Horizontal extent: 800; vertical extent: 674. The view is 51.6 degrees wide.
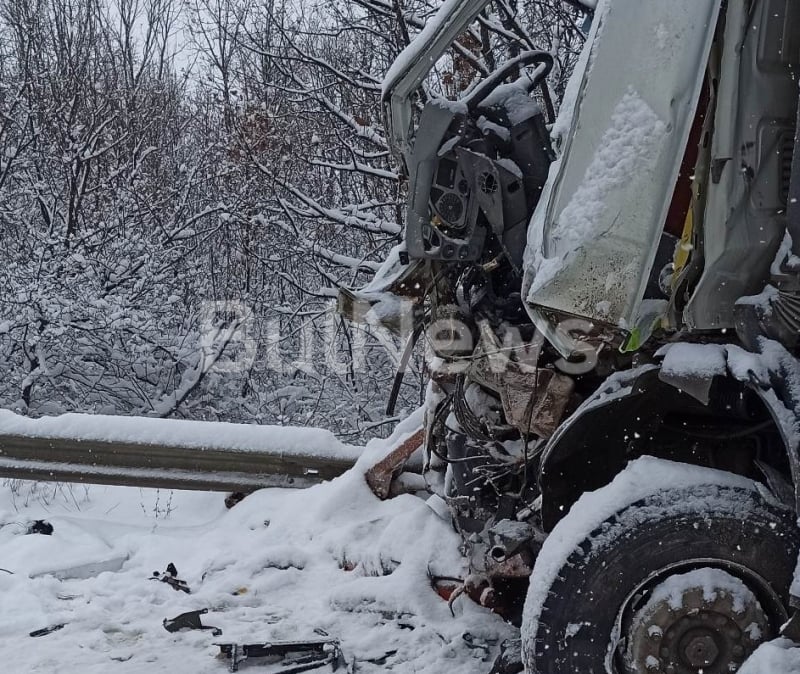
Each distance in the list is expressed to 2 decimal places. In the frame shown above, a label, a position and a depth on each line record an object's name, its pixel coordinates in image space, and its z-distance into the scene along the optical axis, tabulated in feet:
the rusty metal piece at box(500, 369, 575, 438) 10.58
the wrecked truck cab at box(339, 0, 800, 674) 7.73
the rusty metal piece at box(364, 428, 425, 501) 16.02
